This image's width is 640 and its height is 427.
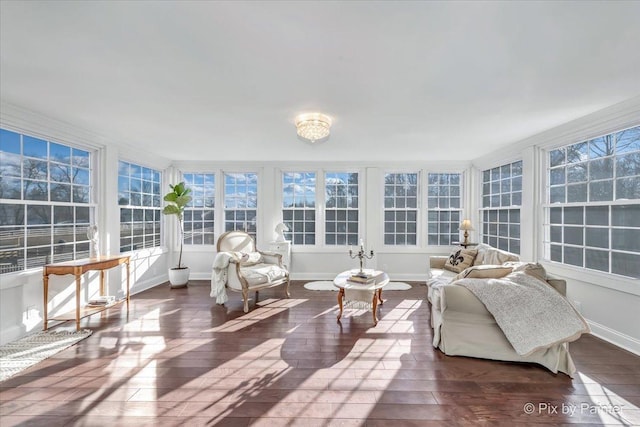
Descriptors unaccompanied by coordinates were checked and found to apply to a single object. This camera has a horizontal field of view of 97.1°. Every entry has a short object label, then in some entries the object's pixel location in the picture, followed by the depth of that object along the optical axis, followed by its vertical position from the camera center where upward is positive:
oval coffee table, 3.44 -0.90
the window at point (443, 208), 5.86 +0.12
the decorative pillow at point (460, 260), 4.23 -0.70
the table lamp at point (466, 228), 5.08 -0.25
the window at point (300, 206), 6.02 +0.18
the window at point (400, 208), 5.92 +0.13
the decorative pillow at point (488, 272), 2.84 -0.59
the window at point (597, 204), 2.95 +0.11
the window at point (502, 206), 4.54 +0.14
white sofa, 2.49 -1.10
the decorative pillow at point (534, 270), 2.68 -0.54
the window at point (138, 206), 4.71 +0.16
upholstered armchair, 4.12 -0.86
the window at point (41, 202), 3.03 +0.16
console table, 3.14 -0.64
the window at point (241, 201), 6.03 +0.29
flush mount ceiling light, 3.11 +0.99
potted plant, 5.17 +0.08
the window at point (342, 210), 5.98 +0.09
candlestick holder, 3.66 -0.77
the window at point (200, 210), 6.00 +0.10
